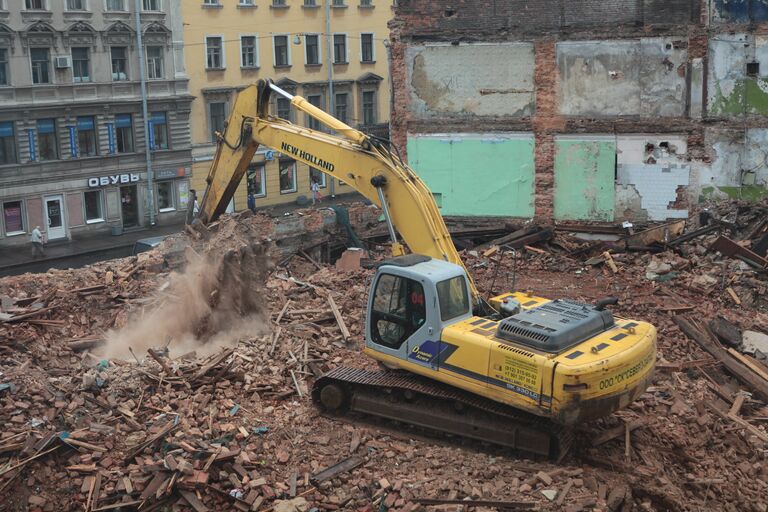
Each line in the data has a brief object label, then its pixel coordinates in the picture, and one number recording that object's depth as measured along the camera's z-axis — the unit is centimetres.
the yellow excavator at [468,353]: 1080
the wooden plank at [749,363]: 1472
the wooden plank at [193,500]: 1045
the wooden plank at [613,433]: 1200
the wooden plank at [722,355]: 1441
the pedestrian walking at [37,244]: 3241
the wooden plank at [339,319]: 1554
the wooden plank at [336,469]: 1105
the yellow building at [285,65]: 3922
